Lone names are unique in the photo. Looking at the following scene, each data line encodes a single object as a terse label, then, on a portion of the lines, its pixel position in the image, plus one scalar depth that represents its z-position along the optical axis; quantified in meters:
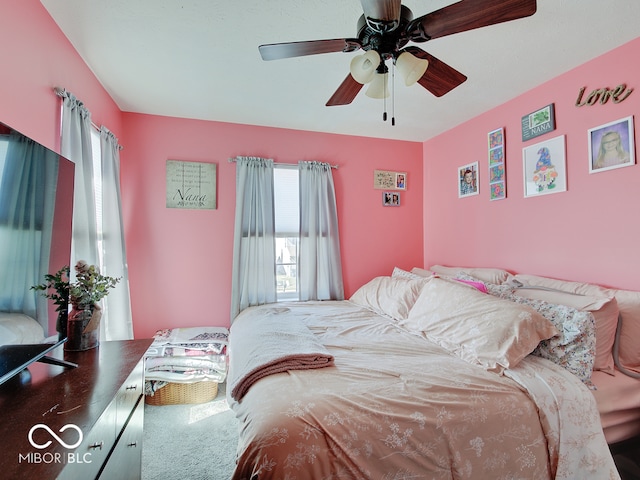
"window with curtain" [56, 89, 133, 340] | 1.78
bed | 1.09
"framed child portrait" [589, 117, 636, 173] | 1.75
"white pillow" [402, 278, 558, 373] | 1.51
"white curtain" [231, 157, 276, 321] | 2.91
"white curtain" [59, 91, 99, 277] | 1.73
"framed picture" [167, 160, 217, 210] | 2.83
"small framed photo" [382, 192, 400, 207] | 3.46
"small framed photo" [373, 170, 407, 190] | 3.44
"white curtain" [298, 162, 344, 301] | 3.14
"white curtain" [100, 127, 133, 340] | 2.24
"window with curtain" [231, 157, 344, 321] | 2.97
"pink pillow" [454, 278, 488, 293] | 2.13
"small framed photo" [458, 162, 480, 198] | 2.84
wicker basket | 2.36
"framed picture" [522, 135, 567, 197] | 2.10
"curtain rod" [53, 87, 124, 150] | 1.66
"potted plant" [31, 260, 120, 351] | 1.33
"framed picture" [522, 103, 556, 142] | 2.15
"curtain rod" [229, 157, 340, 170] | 3.10
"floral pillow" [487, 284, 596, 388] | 1.45
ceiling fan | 1.08
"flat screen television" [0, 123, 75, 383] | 0.97
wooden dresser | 0.74
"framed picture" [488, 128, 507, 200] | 2.54
